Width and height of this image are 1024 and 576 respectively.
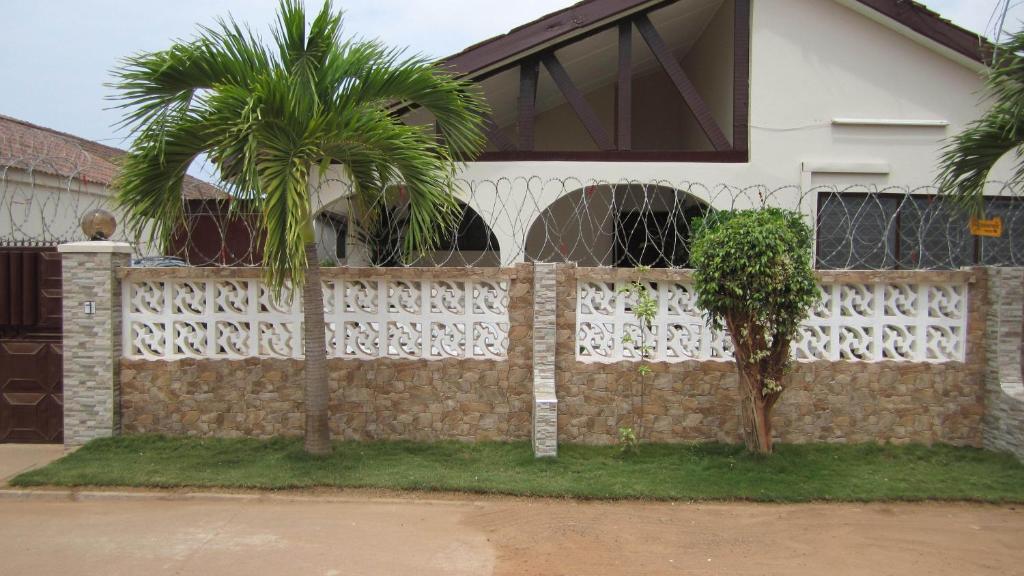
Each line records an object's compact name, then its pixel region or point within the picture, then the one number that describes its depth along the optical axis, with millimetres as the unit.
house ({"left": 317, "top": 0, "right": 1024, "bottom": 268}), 8719
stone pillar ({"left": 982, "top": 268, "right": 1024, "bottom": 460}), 6074
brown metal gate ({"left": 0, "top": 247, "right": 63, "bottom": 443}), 6570
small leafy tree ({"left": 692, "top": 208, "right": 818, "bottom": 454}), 5438
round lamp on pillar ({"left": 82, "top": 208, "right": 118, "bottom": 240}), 6586
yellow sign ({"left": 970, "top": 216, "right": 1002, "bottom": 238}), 7920
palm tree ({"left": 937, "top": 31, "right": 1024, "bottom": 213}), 5465
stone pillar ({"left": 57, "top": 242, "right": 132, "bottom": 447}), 6434
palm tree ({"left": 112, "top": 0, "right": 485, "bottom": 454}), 5129
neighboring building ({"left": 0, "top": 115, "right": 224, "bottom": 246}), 7438
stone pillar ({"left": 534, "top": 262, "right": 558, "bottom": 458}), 6172
